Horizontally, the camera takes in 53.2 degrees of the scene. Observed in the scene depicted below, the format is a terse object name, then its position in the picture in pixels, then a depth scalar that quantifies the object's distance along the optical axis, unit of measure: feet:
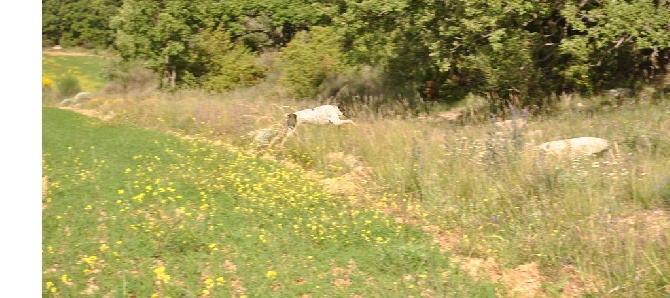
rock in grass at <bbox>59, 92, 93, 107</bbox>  96.37
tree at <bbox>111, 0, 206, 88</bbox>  81.61
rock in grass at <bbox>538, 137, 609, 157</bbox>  26.13
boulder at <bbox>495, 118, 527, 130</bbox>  26.63
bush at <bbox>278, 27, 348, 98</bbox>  67.31
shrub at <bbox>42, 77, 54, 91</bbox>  109.47
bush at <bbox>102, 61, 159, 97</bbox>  97.19
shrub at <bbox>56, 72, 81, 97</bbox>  109.50
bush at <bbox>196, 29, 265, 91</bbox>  80.33
